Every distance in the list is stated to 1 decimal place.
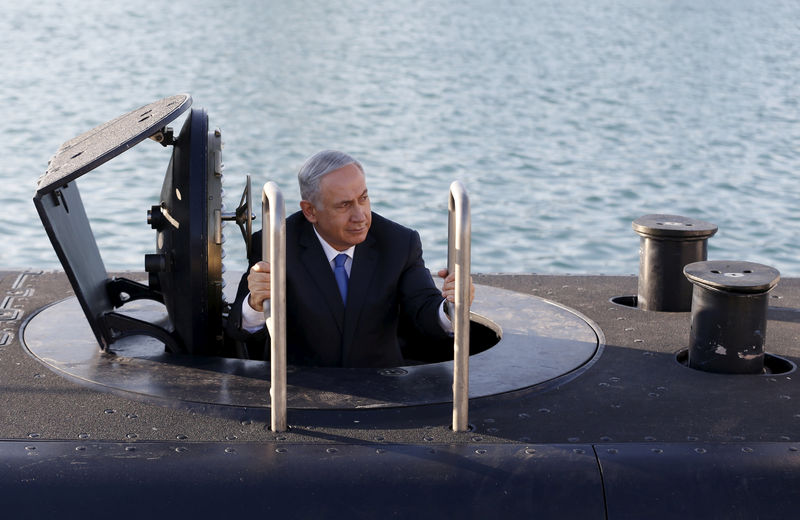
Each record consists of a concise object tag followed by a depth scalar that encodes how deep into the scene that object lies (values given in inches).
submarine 284.2
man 334.3
